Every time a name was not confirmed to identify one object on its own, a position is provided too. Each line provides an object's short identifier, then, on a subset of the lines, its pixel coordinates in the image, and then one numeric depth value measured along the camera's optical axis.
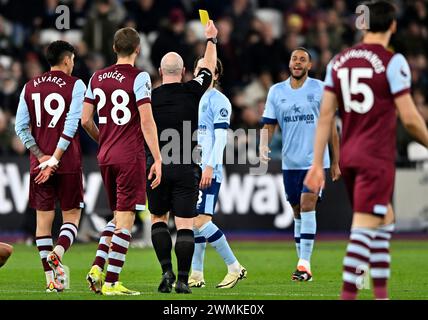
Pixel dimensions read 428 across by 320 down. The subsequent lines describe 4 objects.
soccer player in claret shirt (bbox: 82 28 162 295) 11.16
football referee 11.34
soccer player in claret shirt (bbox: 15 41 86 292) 11.89
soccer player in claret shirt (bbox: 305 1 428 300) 8.98
